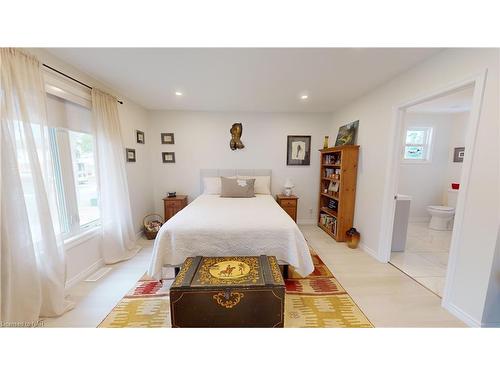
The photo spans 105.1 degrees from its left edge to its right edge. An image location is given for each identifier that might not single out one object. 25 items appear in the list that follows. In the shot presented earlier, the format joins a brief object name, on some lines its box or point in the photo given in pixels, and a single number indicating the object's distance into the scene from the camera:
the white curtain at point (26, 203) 1.27
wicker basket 3.14
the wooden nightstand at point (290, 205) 3.57
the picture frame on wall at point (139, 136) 3.20
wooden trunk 1.29
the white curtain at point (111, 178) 2.28
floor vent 2.05
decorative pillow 3.22
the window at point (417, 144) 3.96
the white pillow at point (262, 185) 3.59
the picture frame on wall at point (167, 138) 3.68
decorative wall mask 3.65
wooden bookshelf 2.91
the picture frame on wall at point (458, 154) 3.73
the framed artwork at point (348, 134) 3.01
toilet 3.48
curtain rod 1.66
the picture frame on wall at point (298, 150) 3.80
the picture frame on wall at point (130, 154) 2.93
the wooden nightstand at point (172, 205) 3.49
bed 1.80
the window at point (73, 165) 1.90
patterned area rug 1.49
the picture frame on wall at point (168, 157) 3.73
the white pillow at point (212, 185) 3.49
